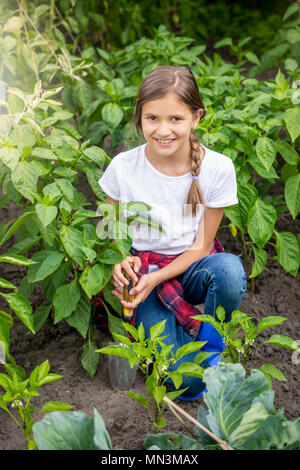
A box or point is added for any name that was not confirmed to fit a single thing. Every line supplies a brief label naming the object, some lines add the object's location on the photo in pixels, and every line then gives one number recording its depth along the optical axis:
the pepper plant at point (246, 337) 1.80
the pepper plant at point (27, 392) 1.63
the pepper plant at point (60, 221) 1.87
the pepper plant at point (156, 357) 1.70
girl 1.97
